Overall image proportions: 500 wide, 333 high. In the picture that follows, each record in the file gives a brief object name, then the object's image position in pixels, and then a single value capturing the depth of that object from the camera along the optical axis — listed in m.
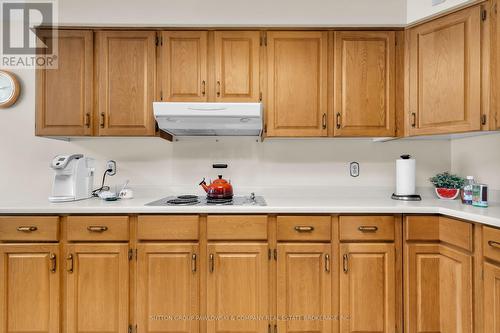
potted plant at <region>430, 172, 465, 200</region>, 2.05
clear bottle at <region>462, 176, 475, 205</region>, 1.85
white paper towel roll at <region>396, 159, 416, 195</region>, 2.03
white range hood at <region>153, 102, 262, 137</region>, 1.79
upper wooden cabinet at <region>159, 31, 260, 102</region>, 1.96
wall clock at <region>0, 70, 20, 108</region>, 2.21
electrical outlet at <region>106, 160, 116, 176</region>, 2.28
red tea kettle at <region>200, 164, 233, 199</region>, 2.00
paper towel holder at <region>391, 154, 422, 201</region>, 2.00
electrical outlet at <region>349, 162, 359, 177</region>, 2.28
